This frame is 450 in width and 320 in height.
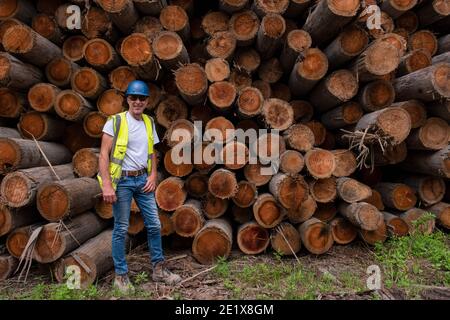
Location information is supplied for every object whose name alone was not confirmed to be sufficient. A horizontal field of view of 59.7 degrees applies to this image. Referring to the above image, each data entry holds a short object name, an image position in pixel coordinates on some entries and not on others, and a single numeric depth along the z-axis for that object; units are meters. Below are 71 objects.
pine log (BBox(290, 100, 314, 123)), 5.52
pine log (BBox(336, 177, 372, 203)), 4.82
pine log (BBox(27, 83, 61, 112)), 4.90
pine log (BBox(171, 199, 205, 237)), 4.73
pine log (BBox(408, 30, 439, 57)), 5.79
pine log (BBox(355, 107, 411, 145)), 4.71
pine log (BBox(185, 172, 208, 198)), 4.96
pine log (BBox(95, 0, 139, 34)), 4.70
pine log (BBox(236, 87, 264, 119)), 4.88
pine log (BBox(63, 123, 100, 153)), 5.42
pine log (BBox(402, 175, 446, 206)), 5.38
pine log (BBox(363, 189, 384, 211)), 5.37
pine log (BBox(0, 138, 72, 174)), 4.40
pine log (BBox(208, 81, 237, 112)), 4.82
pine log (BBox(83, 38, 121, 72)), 5.00
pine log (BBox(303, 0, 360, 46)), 4.59
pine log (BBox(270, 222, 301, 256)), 4.83
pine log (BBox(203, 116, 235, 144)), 4.79
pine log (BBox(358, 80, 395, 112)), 5.04
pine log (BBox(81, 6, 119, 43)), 5.12
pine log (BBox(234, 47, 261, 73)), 5.33
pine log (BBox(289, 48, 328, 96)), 4.95
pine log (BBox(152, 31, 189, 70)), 4.76
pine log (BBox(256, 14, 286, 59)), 4.86
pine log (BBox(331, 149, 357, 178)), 5.04
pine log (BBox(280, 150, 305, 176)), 4.79
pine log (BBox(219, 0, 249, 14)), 5.01
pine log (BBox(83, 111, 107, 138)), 5.10
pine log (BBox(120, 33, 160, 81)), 4.82
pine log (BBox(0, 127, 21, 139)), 4.80
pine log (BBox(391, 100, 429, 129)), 5.07
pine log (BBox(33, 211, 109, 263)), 4.18
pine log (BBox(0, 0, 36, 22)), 5.03
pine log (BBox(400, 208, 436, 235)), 5.05
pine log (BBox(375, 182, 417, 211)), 5.32
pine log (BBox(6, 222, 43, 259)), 4.26
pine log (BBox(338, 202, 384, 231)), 4.66
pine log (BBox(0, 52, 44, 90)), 4.64
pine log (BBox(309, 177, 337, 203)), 4.91
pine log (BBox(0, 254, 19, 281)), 4.33
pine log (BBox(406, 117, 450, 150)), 5.14
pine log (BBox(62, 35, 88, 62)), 5.25
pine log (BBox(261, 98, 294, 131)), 4.90
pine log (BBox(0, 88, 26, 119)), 5.00
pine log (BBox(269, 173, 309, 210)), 4.59
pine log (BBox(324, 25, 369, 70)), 4.88
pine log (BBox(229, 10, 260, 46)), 5.08
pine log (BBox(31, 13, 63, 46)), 5.21
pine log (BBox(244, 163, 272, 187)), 4.88
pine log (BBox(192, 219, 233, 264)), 4.62
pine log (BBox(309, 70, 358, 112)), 4.98
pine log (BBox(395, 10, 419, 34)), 5.78
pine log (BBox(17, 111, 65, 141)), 5.00
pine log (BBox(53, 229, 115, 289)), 4.16
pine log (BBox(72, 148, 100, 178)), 4.89
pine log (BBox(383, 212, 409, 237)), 5.11
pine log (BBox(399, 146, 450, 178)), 5.04
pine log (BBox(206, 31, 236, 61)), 5.07
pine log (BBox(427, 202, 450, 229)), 5.35
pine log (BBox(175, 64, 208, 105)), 4.73
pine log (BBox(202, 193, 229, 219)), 4.92
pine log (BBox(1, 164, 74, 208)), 4.16
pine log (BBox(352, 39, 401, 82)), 4.77
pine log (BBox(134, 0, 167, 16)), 4.87
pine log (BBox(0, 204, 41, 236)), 4.23
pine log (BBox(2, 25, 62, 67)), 4.69
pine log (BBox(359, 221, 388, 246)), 5.01
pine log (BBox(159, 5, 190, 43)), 5.04
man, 3.96
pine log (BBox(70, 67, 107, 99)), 4.99
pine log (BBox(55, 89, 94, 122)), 4.90
